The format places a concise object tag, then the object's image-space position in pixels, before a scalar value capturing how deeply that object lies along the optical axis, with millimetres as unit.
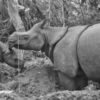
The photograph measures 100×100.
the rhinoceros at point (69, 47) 10651
